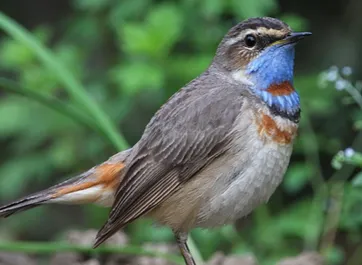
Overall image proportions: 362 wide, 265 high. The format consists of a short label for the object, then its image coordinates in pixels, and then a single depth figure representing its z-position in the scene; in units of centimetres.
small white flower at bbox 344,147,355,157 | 813
